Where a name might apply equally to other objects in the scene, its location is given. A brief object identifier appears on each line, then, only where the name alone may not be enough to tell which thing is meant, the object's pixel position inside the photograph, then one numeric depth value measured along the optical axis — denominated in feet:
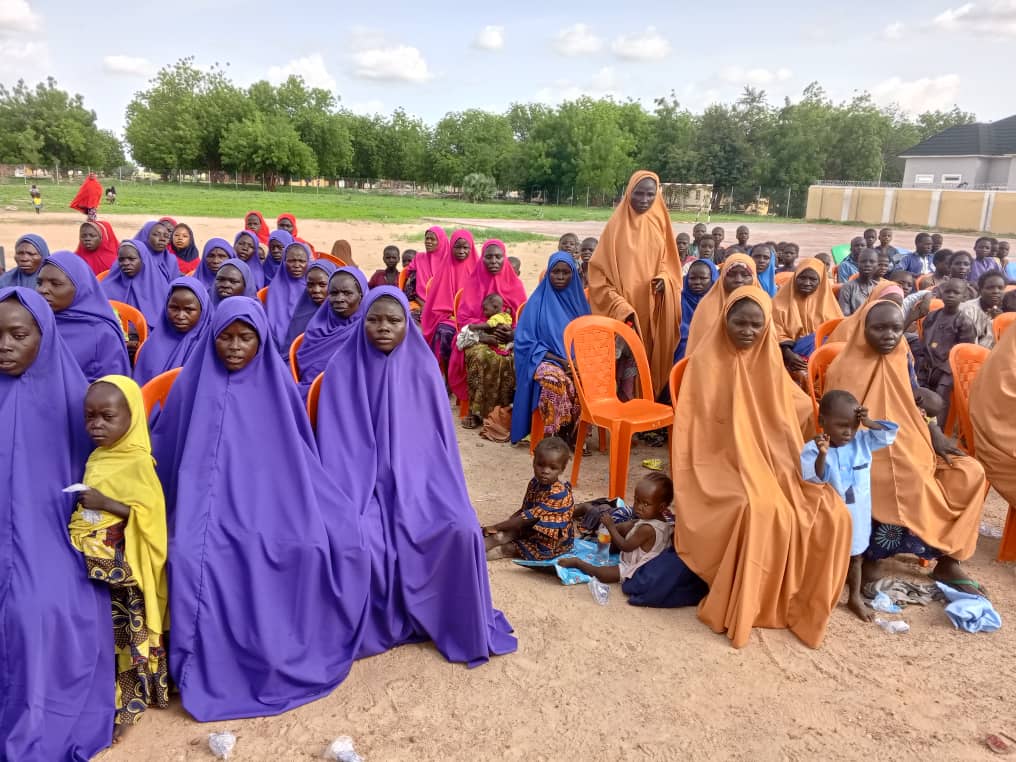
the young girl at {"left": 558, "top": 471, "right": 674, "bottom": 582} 12.12
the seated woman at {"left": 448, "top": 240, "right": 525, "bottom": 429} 21.15
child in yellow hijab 7.88
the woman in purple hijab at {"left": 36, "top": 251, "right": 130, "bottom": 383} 12.71
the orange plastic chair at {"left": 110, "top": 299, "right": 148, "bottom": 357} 16.37
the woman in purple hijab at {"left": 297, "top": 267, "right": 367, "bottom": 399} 15.49
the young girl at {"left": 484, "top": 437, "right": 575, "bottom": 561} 12.66
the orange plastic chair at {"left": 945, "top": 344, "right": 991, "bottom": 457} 14.62
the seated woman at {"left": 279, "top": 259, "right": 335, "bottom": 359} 18.12
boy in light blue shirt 10.64
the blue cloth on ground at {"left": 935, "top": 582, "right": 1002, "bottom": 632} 11.17
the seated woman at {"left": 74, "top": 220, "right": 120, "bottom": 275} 22.91
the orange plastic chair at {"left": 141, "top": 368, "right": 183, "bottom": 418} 10.52
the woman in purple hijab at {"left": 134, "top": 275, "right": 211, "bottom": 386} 13.43
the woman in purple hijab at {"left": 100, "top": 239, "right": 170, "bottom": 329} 19.13
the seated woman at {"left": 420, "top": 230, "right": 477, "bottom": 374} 24.66
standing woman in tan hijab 20.48
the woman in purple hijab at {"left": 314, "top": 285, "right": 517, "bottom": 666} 9.90
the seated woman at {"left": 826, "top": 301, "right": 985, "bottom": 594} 11.91
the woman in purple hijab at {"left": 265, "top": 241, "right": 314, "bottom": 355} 19.90
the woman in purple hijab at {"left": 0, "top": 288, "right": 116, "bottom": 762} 7.44
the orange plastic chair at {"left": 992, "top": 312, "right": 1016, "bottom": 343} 17.37
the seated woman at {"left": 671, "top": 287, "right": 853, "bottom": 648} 10.64
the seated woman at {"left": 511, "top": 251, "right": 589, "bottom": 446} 18.19
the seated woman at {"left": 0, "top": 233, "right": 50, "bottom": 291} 16.15
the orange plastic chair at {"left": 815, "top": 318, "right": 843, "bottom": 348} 18.31
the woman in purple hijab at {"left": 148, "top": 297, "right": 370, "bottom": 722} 8.56
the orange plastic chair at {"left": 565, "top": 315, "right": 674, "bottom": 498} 15.39
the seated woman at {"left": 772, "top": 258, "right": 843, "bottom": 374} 20.42
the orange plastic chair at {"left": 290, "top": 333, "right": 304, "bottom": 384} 15.28
